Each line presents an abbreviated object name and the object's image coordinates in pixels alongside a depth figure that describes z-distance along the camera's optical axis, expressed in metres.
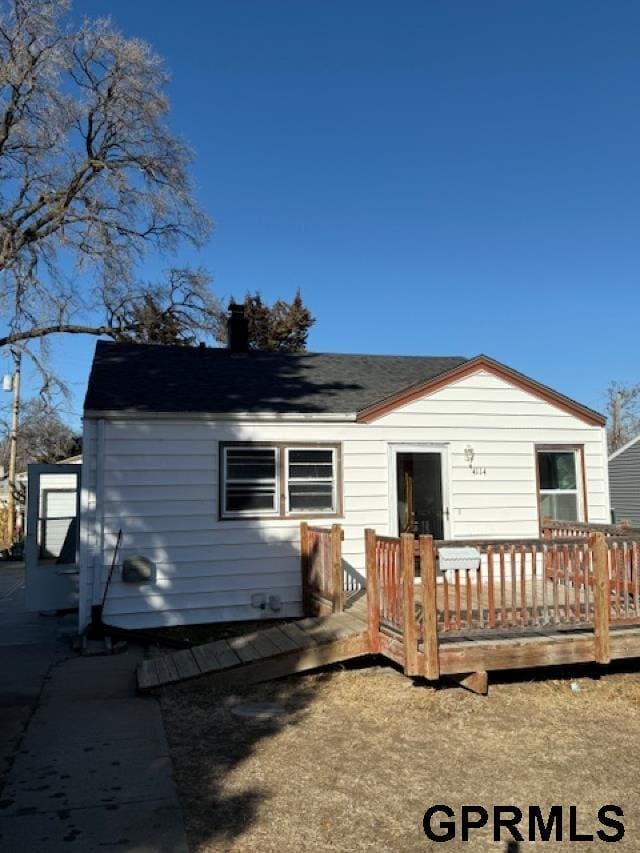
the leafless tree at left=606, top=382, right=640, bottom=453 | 48.56
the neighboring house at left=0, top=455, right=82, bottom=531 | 10.21
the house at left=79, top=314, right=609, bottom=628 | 8.75
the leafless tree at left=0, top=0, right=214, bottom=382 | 16.27
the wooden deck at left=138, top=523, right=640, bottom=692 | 6.03
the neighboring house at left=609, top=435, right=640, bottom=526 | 28.61
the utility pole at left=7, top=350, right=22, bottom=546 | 25.98
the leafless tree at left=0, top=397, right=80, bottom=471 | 38.26
